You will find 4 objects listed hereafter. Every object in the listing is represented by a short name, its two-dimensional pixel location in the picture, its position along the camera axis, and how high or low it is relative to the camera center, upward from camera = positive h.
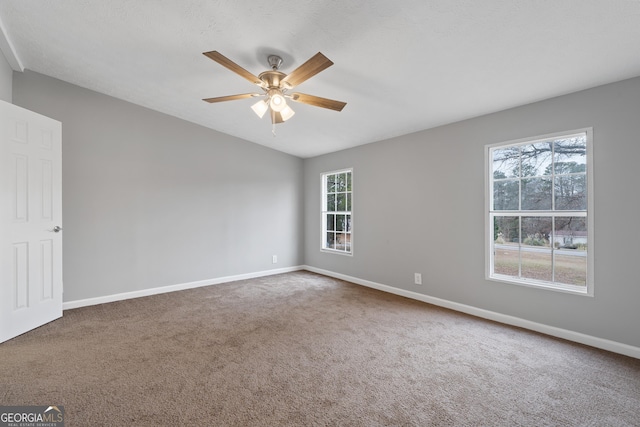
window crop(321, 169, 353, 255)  5.04 +0.05
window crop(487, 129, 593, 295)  2.64 +0.02
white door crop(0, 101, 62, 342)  2.60 -0.07
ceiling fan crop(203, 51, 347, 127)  2.17 +1.07
